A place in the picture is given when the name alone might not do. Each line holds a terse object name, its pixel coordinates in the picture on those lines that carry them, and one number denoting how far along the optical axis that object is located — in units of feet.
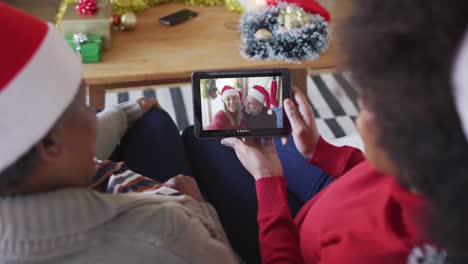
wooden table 4.78
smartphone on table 5.49
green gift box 4.75
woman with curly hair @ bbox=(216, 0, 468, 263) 1.43
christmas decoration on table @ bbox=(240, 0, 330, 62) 4.97
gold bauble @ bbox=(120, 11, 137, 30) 5.29
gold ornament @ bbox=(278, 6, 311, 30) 5.08
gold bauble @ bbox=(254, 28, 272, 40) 5.03
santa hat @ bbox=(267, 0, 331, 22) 5.29
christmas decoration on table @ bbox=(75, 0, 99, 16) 4.99
